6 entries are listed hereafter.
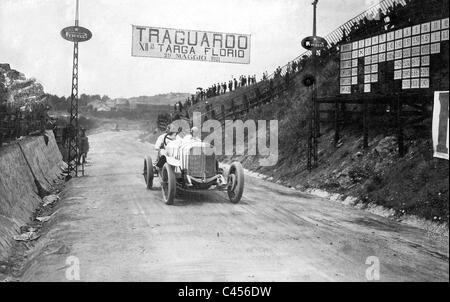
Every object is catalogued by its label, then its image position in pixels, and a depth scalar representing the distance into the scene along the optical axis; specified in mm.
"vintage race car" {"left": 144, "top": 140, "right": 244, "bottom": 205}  11328
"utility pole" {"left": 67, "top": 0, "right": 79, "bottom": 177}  14797
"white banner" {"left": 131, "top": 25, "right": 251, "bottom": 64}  12602
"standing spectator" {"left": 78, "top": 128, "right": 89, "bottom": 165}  22569
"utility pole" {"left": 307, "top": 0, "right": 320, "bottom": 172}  15930
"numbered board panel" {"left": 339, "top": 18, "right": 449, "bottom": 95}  12195
